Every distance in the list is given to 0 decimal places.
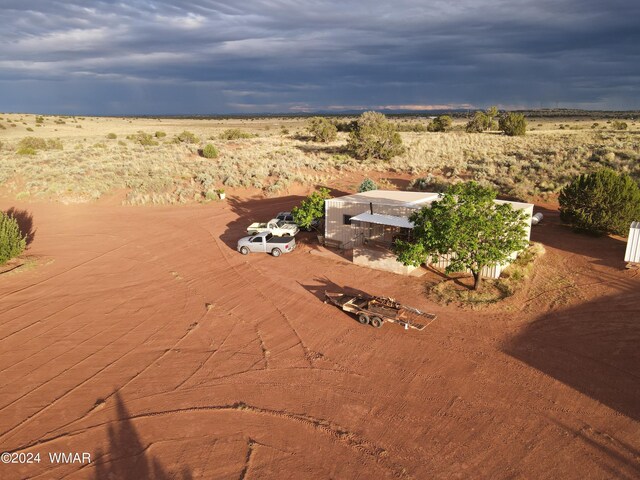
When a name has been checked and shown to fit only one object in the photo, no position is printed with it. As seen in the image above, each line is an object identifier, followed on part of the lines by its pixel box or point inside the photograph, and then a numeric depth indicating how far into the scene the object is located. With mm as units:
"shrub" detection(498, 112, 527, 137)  61062
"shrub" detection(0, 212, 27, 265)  21438
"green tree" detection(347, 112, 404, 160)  46219
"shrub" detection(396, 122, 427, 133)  78619
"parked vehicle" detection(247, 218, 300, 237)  25688
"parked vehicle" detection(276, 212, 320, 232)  27328
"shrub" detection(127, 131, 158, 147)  59950
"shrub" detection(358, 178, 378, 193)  32219
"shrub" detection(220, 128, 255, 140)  68000
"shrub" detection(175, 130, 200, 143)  61928
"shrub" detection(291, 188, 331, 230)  24938
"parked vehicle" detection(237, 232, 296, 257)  23000
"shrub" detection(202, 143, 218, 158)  46000
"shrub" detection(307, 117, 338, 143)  62688
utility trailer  14555
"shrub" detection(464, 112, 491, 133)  71562
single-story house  19750
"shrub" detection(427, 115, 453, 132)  75812
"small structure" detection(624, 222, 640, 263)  17969
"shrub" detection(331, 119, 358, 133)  78081
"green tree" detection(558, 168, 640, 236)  21500
